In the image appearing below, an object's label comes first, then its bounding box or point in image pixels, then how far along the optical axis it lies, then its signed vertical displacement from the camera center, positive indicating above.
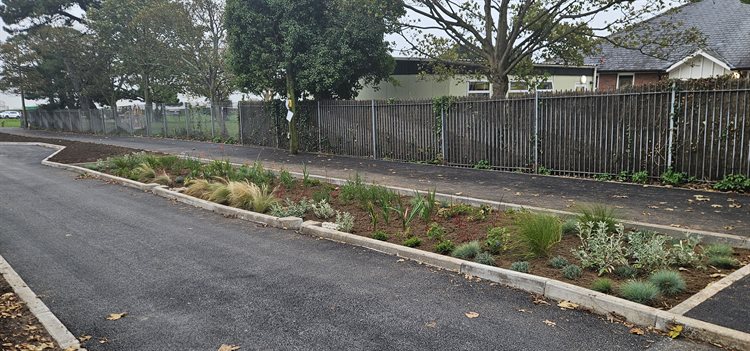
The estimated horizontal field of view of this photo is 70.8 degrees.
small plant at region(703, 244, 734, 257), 5.70 -1.50
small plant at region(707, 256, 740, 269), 5.48 -1.56
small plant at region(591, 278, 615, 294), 4.80 -1.56
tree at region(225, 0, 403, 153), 18.00 +2.84
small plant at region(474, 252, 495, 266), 5.73 -1.55
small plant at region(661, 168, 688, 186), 10.34 -1.27
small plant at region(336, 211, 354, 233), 7.49 -1.49
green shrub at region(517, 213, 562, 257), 5.88 -1.34
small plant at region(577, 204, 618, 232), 6.50 -1.28
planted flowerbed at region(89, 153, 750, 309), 5.19 -1.50
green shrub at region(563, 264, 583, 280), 5.21 -1.55
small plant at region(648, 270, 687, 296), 4.75 -1.54
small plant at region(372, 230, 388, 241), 6.95 -1.55
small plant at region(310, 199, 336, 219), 8.39 -1.45
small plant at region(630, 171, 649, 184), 10.86 -1.31
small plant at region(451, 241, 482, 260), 6.03 -1.54
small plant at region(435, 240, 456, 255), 6.27 -1.55
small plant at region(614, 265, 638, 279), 5.21 -1.56
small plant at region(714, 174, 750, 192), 9.42 -1.29
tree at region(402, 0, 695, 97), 16.42 +2.67
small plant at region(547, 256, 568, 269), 5.49 -1.53
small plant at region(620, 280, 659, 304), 4.55 -1.55
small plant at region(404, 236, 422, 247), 6.58 -1.55
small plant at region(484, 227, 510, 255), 6.13 -1.46
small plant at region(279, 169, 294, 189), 10.73 -1.22
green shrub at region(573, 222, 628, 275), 5.40 -1.45
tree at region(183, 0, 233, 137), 29.45 +4.25
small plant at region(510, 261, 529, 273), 5.39 -1.54
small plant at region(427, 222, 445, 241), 6.79 -1.49
